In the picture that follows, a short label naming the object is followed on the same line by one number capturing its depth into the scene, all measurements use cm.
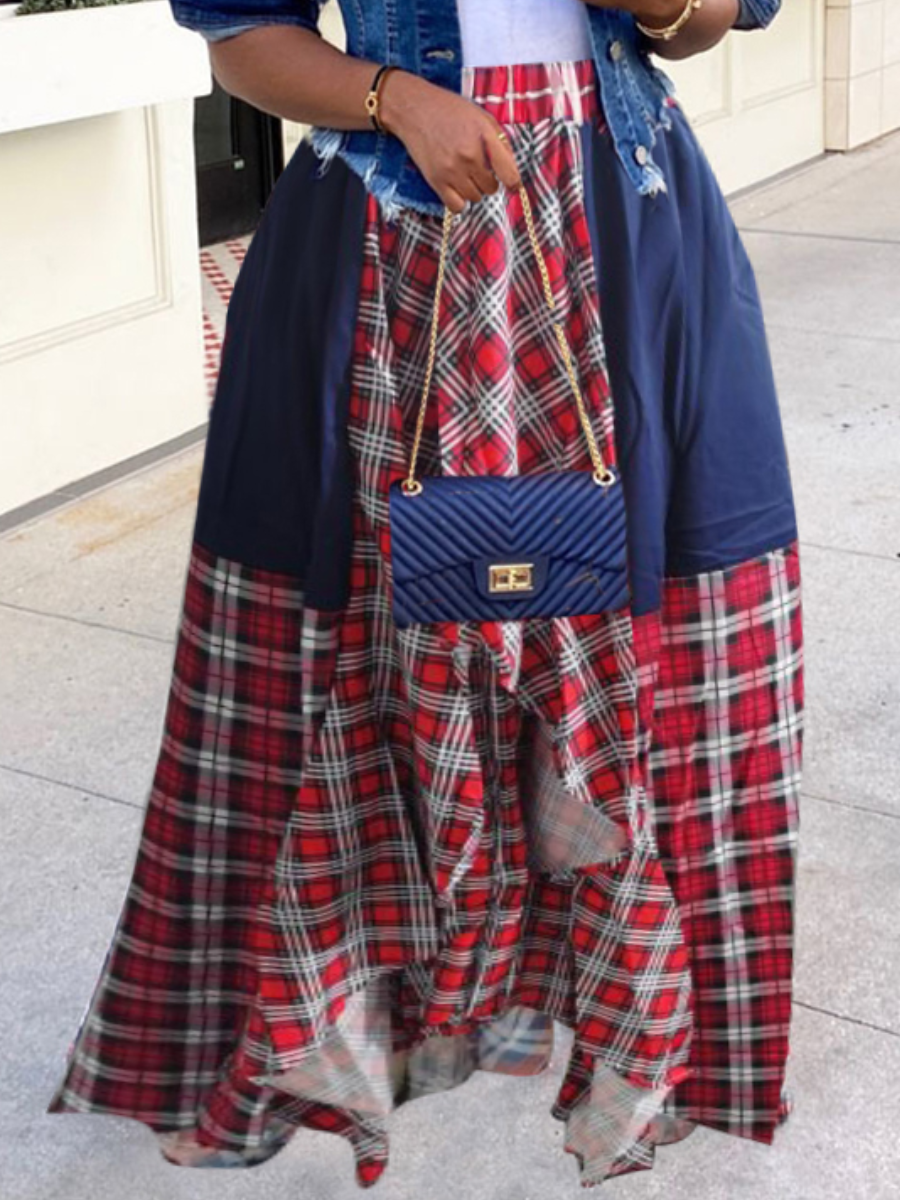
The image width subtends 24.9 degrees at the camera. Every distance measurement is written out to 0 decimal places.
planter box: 461
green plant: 477
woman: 213
